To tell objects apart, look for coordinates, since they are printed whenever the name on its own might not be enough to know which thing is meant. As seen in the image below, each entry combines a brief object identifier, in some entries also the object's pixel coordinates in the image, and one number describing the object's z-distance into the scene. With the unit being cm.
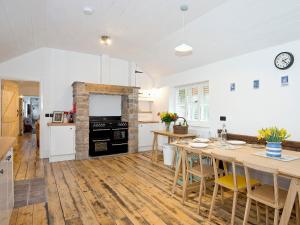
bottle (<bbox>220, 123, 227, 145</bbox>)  311
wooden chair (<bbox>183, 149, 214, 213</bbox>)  248
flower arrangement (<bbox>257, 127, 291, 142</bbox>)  212
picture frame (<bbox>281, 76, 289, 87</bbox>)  292
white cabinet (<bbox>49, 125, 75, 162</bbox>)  450
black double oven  491
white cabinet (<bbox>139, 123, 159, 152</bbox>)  567
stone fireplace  476
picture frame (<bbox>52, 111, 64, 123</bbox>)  487
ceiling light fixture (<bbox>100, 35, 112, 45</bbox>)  408
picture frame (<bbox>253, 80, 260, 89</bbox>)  332
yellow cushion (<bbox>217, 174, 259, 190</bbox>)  215
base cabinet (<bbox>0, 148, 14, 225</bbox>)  166
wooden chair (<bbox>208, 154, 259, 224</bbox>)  205
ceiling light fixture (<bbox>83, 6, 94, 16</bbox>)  295
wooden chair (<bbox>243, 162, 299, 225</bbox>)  172
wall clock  286
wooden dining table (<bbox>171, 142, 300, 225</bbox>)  162
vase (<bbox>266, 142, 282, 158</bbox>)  211
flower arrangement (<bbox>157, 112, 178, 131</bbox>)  435
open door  645
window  468
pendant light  280
